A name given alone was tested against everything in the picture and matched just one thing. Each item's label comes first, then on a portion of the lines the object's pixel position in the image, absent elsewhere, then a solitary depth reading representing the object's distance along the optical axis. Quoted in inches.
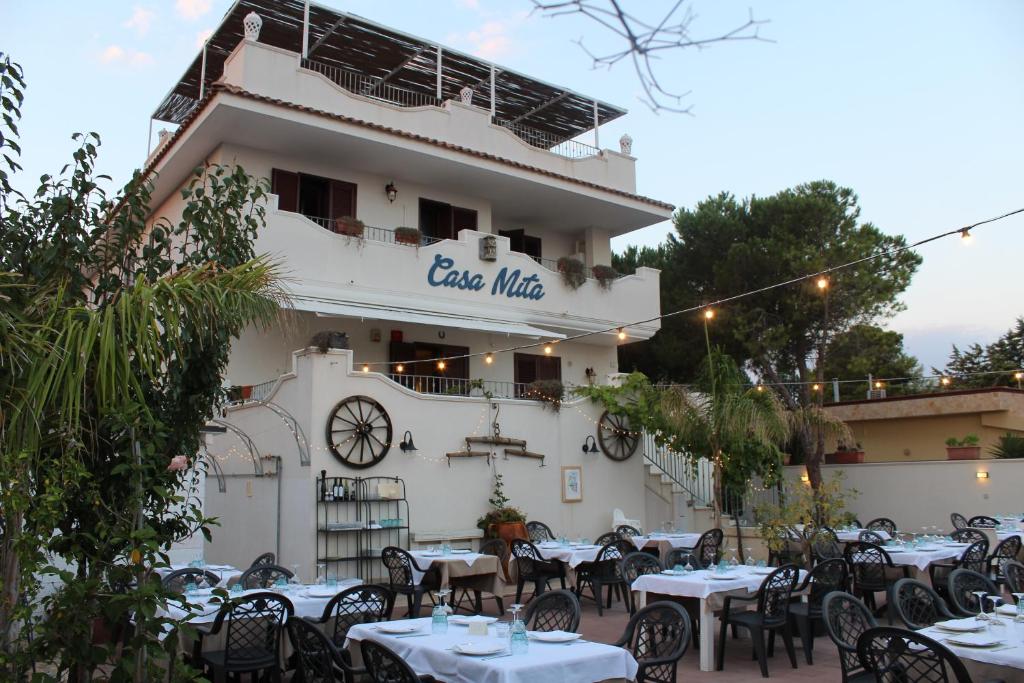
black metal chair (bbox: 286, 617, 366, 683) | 222.4
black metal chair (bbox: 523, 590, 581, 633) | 258.4
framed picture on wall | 599.5
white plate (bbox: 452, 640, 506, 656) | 214.8
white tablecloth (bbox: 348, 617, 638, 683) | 204.8
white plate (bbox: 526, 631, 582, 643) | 228.7
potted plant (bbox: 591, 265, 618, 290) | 753.0
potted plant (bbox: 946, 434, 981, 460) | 682.8
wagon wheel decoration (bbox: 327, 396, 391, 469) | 495.8
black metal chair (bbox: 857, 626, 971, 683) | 198.2
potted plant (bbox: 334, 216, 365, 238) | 600.1
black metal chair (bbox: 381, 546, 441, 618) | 396.5
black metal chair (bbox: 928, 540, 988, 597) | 401.4
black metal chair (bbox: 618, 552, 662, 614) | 387.5
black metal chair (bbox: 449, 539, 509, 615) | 443.4
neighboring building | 820.6
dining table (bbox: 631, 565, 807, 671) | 334.6
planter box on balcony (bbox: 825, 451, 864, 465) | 776.9
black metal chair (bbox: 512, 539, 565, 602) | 452.4
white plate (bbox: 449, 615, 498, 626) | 246.5
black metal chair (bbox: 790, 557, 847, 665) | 334.6
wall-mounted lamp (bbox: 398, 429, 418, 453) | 521.3
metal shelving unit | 478.9
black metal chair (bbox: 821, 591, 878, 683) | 236.5
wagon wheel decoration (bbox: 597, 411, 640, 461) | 625.9
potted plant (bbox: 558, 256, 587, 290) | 727.7
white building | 512.7
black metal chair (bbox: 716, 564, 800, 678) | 321.1
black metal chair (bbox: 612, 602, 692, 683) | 238.2
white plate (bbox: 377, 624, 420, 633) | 247.4
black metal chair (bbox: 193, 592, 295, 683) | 270.8
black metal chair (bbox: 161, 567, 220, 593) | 338.6
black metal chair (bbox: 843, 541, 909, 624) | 415.5
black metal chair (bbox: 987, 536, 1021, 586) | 438.6
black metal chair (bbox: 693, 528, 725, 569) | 511.8
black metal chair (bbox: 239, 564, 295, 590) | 358.9
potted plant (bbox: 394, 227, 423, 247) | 634.2
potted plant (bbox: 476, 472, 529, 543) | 533.6
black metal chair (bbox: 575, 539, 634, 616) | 456.3
